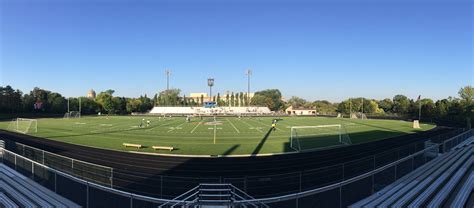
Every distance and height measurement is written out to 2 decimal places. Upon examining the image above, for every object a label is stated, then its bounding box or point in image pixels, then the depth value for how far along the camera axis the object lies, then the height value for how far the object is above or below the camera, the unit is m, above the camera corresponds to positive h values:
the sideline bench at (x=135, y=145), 22.59 -3.48
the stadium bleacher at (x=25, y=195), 7.19 -2.73
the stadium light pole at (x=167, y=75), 97.94 +11.79
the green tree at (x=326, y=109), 121.54 -1.01
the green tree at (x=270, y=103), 136.75 +1.89
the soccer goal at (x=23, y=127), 35.24 -3.29
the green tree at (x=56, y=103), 84.00 +0.78
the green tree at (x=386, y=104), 110.68 +1.39
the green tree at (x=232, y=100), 150.25 +3.70
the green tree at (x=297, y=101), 168.62 +3.90
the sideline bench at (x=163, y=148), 21.10 -3.44
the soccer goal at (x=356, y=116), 74.79 -2.60
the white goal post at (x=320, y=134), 26.01 -3.47
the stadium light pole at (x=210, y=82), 57.00 +5.38
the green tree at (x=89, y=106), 94.68 -0.15
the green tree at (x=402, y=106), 79.08 +0.40
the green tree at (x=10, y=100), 69.75 +1.39
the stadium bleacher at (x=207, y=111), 101.62 -1.85
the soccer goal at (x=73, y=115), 69.09 -2.76
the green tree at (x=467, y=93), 66.06 +3.85
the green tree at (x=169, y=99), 133.12 +3.74
